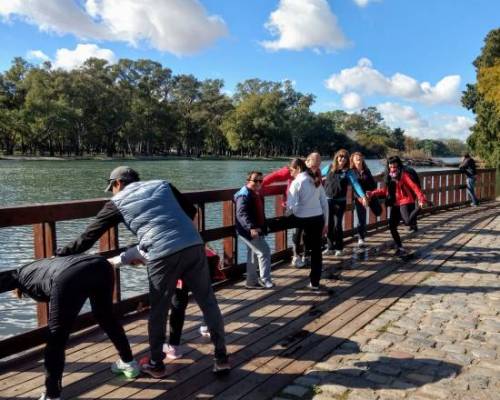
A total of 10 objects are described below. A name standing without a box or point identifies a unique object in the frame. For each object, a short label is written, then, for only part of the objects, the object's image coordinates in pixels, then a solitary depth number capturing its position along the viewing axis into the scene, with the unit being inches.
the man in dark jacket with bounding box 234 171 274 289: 199.2
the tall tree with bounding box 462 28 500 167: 1583.4
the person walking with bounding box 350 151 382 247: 297.6
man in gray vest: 117.8
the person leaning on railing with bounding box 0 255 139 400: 108.3
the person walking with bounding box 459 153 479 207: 525.7
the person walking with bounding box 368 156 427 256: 280.4
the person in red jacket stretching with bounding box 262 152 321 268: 230.5
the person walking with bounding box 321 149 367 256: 275.7
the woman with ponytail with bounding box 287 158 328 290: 205.6
